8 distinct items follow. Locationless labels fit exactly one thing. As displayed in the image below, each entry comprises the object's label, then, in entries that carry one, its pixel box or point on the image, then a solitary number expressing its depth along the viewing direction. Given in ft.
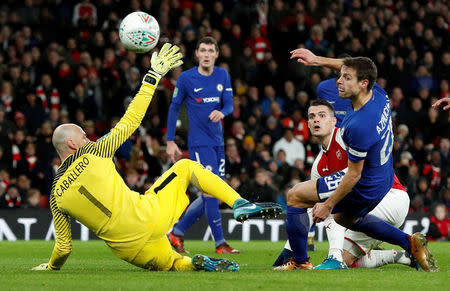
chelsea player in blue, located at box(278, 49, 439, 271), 47.88
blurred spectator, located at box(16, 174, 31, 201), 96.48
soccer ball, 60.44
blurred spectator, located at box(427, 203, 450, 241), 93.30
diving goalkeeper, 46.62
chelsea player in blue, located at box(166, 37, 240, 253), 71.41
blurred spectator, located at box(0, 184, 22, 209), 94.58
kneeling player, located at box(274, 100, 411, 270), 53.72
